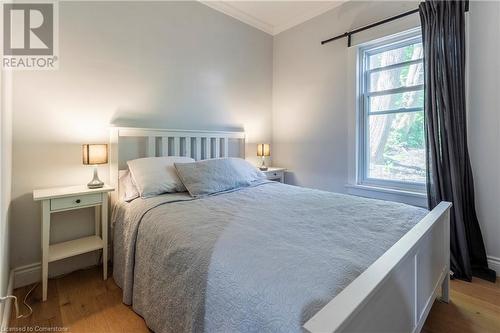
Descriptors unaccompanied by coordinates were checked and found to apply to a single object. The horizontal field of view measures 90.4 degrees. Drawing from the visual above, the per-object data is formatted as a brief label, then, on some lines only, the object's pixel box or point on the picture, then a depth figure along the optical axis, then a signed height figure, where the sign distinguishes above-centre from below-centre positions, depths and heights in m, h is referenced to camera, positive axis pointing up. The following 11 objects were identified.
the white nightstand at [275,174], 3.28 -0.11
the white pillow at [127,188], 2.00 -0.18
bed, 0.77 -0.38
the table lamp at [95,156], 1.95 +0.08
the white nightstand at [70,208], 1.74 -0.33
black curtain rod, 2.34 +1.48
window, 2.49 +0.55
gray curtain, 2.05 +0.26
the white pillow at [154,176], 1.99 -0.08
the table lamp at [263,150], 3.36 +0.22
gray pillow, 2.07 -0.08
